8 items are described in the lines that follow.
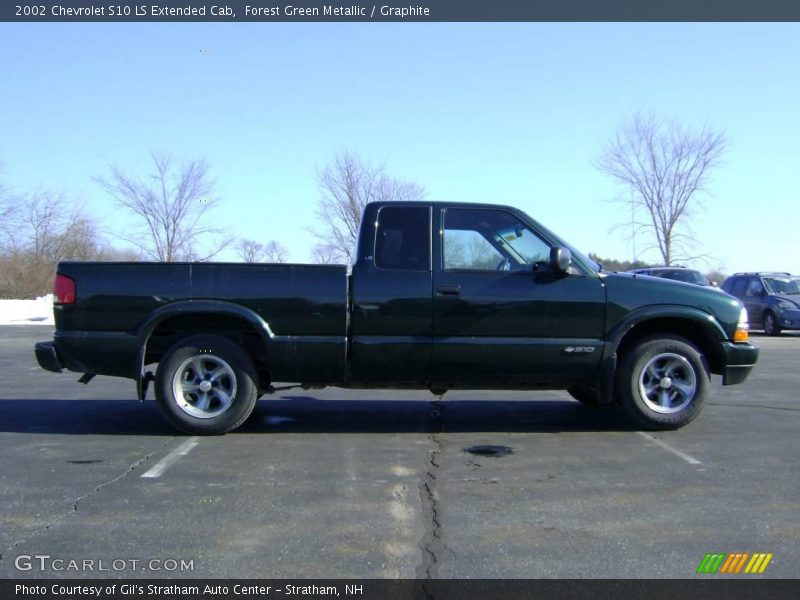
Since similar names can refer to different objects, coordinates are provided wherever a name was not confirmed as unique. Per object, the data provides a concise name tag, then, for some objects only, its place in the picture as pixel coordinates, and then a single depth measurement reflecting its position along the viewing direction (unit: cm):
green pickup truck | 639
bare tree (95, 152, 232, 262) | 2638
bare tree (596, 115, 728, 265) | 3597
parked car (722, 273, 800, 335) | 1991
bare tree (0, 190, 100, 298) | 3738
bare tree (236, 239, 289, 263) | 2407
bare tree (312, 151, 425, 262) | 2995
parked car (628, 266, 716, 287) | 1867
